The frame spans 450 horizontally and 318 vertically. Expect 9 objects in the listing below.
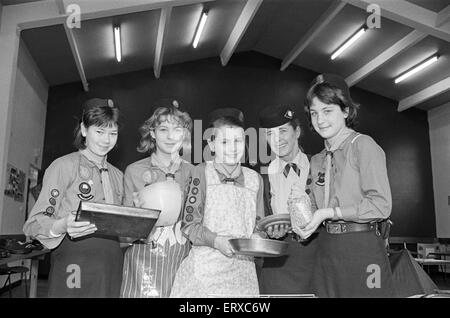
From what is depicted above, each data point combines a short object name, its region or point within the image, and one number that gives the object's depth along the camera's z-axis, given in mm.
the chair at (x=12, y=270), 3450
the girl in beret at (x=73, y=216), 1356
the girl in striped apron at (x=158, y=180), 1419
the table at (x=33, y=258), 2638
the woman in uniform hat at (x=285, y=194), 1538
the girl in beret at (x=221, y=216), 1434
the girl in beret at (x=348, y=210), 1381
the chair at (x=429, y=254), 3995
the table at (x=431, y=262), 3875
